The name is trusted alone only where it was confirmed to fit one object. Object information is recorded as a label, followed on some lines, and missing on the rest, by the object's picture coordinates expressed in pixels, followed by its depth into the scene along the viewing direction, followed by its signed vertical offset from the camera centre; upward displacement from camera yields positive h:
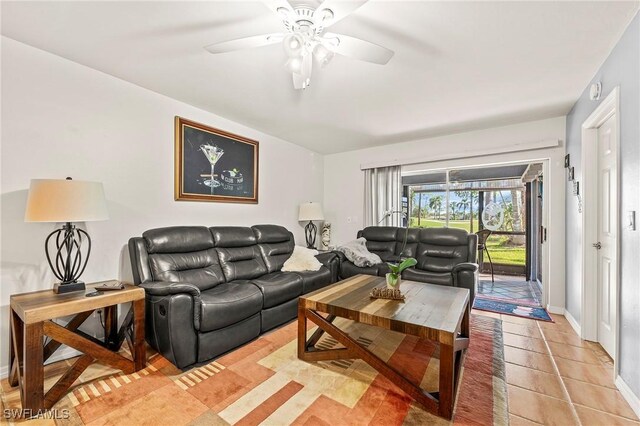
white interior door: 2.22 -0.16
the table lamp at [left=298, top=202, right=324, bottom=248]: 4.46 +0.02
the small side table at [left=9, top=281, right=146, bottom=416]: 1.55 -0.82
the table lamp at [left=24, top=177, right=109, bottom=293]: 1.75 +0.01
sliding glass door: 4.46 +0.17
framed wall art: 3.01 +0.59
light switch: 1.71 -0.03
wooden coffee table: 1.56 -0.69
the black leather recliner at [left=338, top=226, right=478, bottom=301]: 3.11 -0.55
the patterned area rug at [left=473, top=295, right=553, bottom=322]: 3.20 -1.18
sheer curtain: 4.64 +0.33
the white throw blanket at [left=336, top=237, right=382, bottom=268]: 3.68 -0.57
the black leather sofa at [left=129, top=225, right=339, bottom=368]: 2.04 -0.69
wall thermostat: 2.24 +1.03
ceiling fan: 1.40 +1.02
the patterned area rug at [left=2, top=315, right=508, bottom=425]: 1.54 -1.15
